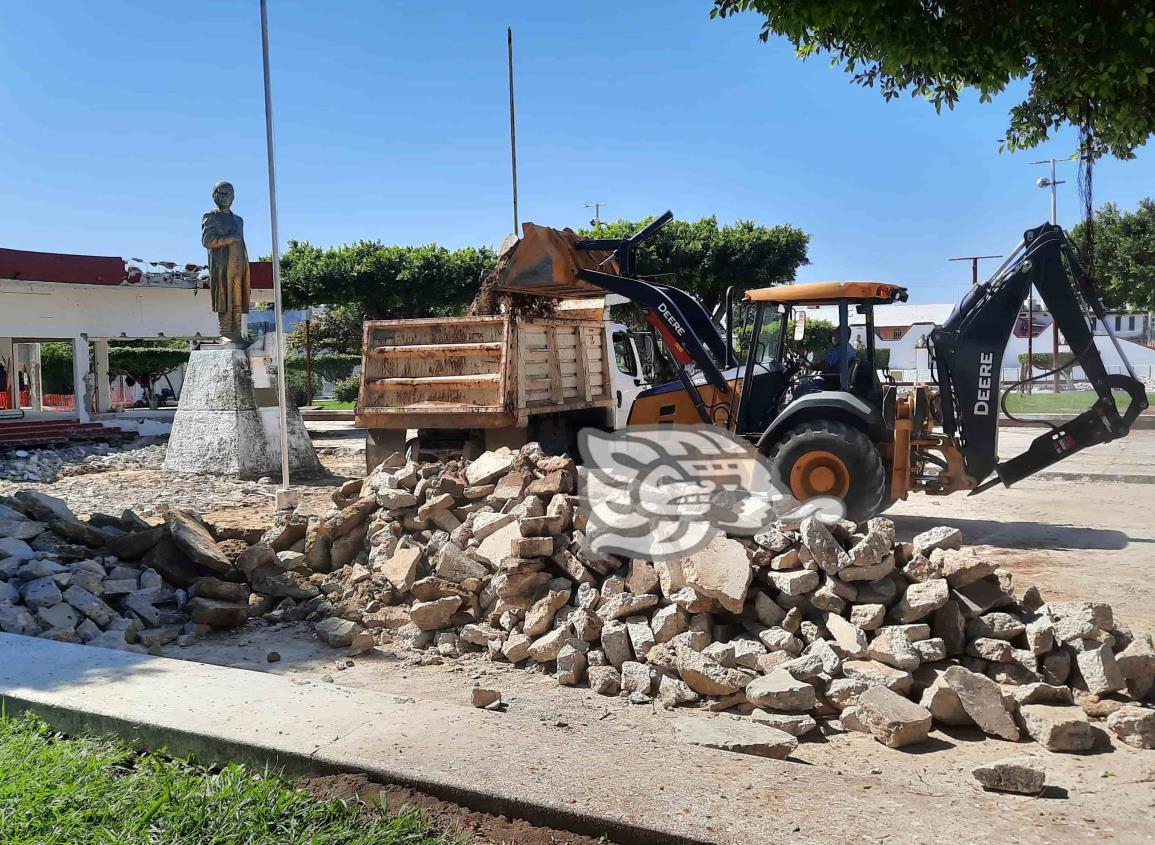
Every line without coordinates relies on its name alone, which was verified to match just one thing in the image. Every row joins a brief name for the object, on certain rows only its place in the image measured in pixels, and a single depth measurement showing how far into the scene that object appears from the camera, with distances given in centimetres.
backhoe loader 880
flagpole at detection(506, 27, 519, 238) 2259
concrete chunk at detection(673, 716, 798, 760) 408
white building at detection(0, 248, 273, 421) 2169
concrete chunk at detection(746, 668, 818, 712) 477
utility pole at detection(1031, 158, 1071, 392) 3297
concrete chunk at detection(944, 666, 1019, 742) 453
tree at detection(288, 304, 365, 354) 5041
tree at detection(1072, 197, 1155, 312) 3238
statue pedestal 1416
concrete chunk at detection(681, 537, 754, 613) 553
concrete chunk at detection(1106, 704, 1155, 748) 438
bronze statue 1487
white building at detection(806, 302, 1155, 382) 4053
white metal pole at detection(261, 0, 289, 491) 1139
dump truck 1017
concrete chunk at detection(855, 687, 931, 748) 444
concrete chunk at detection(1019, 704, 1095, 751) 431
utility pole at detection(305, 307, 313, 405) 3238
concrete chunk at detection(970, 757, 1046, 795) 354
